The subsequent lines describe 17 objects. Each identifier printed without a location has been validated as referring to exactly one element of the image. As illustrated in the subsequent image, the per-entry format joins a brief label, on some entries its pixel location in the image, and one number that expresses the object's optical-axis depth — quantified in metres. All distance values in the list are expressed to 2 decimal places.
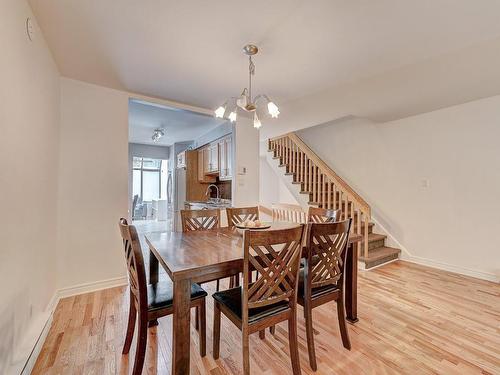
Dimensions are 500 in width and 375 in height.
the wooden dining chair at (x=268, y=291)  1.31
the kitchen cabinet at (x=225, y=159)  4.18
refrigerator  5.84
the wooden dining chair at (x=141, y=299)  1.41
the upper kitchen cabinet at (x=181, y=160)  5.82
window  9.26
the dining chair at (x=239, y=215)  2.65
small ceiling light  5.23
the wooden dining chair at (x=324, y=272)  1.56
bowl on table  2.07
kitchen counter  4.58
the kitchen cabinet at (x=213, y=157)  4.66
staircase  3.72
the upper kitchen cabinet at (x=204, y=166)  5.12
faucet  5.77
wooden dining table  1.28
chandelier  2.02
